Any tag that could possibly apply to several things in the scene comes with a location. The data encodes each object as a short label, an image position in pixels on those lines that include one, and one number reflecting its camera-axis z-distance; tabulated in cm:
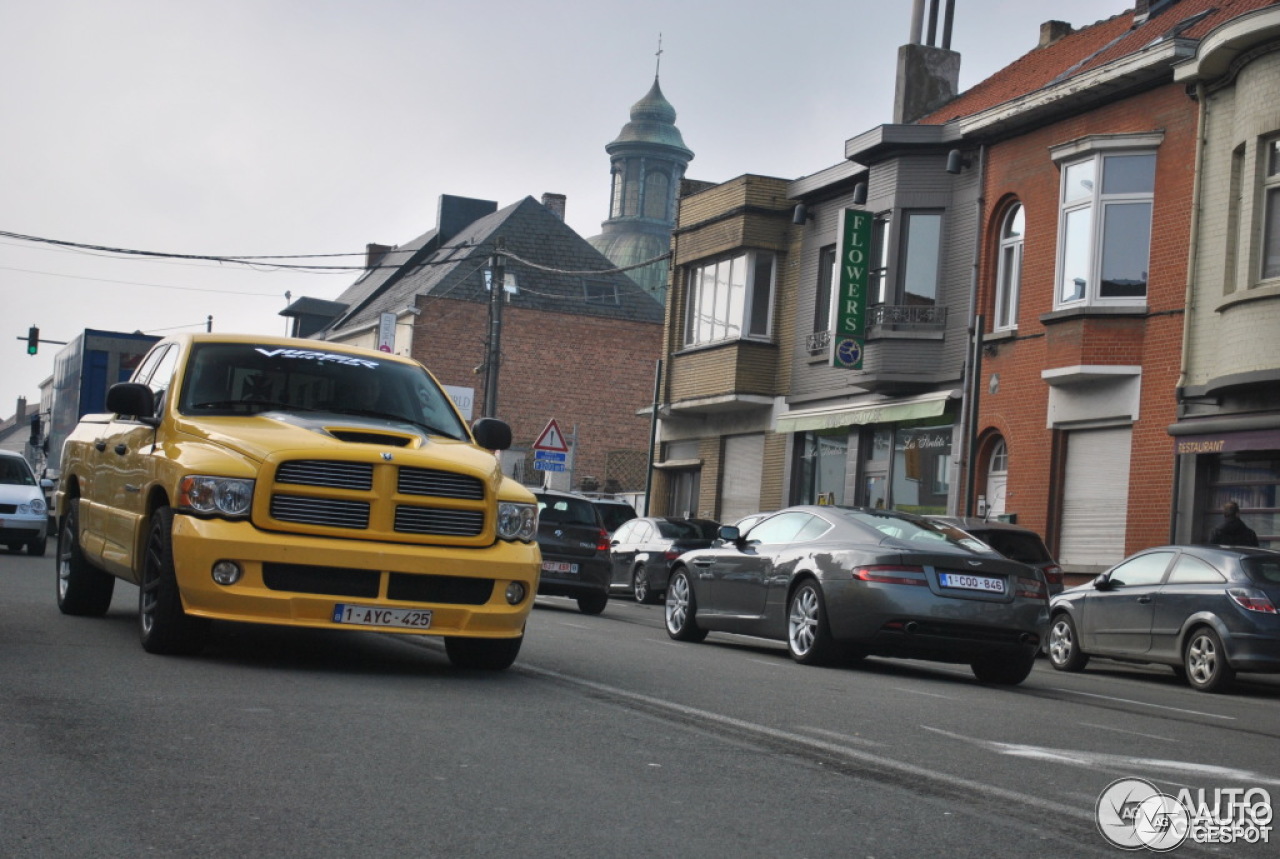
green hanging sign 2889
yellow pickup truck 909
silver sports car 1277
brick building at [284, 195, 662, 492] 5631
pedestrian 1953
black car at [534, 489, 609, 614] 2100
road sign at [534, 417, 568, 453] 3312
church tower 13612
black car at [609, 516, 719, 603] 2642
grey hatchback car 1512
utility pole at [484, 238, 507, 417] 3416
